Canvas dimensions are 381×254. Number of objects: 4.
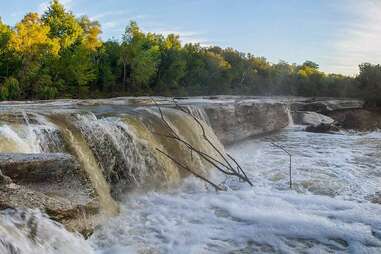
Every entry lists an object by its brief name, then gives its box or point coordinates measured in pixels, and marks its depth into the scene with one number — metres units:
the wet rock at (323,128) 20.58
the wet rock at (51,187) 4.56
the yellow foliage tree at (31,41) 33.53
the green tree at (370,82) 26.88
